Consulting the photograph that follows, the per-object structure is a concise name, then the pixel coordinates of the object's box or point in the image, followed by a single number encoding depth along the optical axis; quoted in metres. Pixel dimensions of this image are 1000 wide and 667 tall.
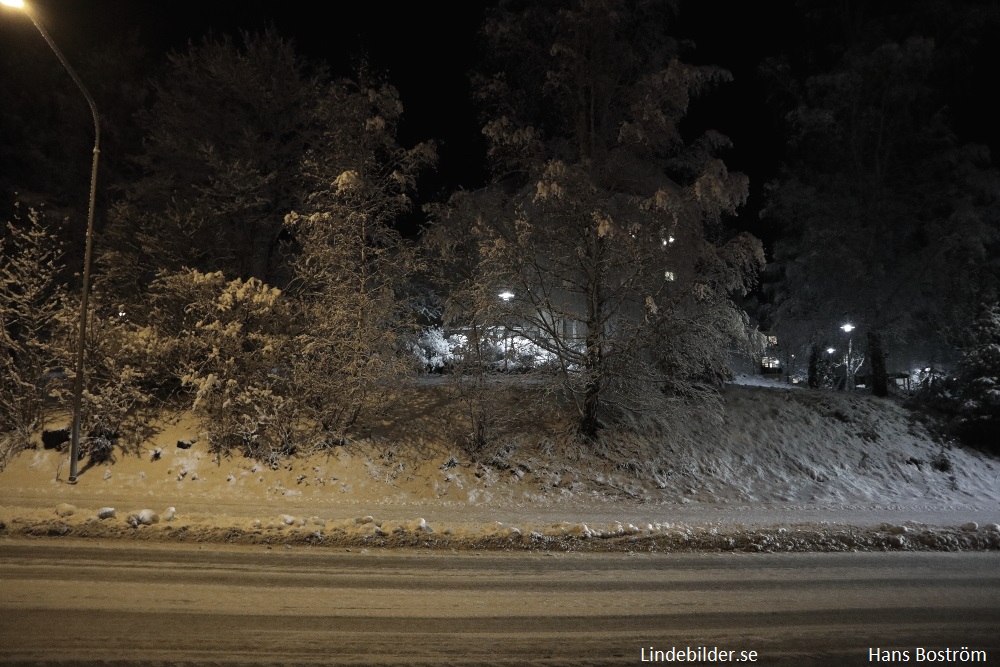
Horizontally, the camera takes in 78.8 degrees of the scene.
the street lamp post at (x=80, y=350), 12.52
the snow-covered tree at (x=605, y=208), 13.80
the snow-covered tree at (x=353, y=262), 14.45
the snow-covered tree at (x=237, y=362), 14.15
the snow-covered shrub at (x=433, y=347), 19.94
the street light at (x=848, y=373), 23.12
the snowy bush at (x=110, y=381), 14.05
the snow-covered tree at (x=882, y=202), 20.33
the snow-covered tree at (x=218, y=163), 16.52
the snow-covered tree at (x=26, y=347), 14.30
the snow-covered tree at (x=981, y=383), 18.22
